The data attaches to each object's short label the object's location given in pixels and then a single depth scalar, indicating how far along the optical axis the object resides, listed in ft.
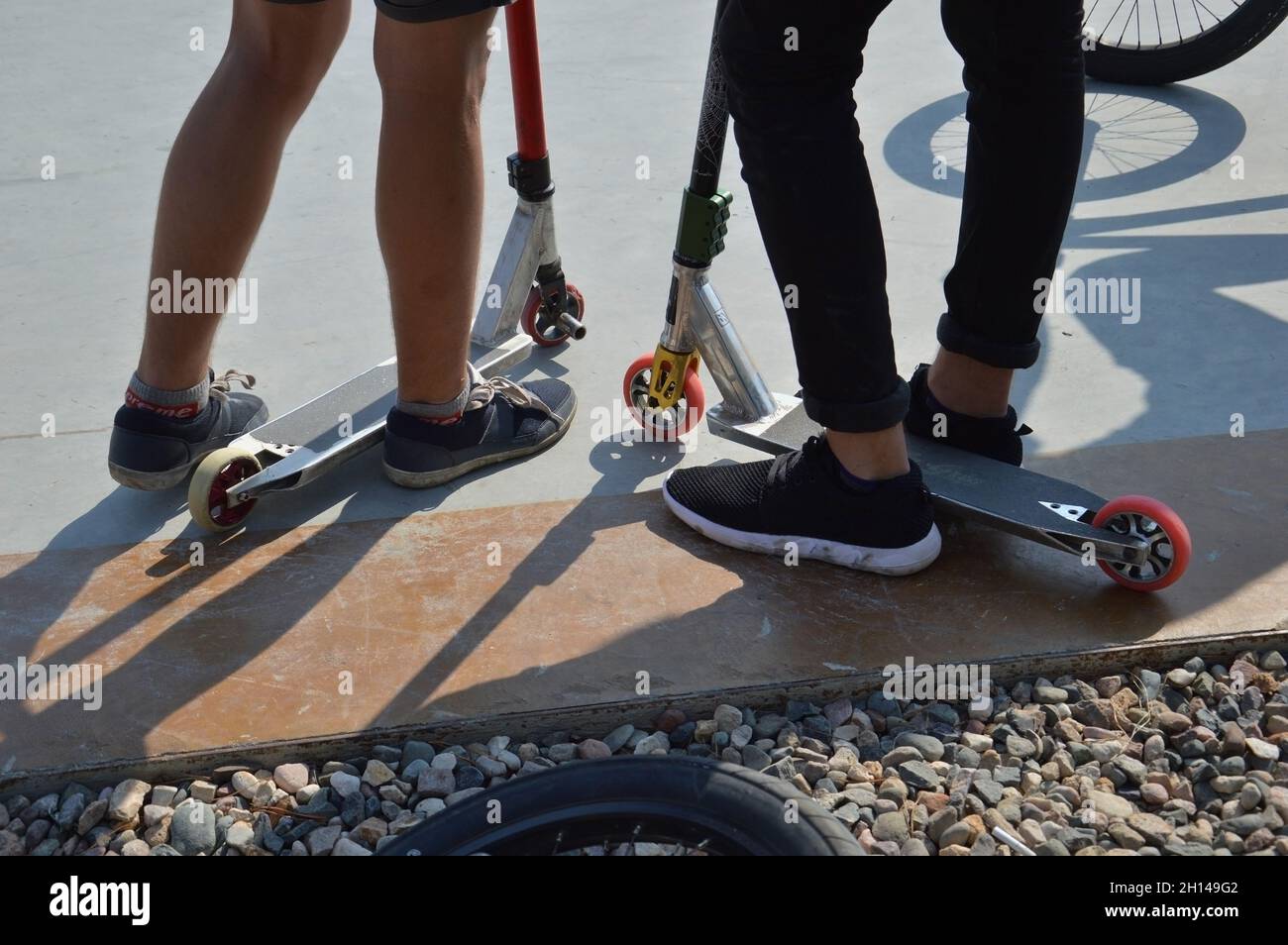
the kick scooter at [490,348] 6.70
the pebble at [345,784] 5.19
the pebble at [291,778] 5.23
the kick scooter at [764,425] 5.90
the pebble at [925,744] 5.32
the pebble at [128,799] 5.09
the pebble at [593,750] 5.34
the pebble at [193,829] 4.95
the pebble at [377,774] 5.24
